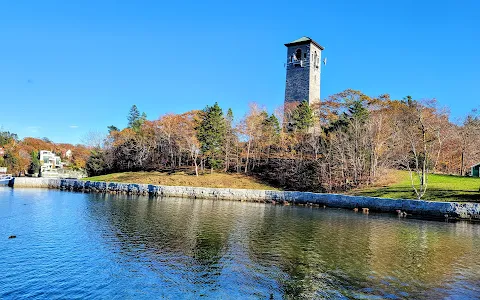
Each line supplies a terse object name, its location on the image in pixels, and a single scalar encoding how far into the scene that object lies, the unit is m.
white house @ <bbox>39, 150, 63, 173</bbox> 97.91
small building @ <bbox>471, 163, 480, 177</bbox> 44.60
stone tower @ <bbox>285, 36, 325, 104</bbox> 66.06
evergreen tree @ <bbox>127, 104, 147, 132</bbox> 98.15
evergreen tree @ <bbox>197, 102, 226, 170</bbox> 57.84
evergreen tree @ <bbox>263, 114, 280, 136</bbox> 57.28
